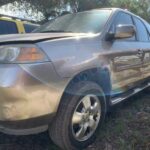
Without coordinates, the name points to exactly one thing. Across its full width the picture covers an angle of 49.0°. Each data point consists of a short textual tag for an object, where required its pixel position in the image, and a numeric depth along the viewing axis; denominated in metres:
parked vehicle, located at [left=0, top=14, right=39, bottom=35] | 4.66
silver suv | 1.41
